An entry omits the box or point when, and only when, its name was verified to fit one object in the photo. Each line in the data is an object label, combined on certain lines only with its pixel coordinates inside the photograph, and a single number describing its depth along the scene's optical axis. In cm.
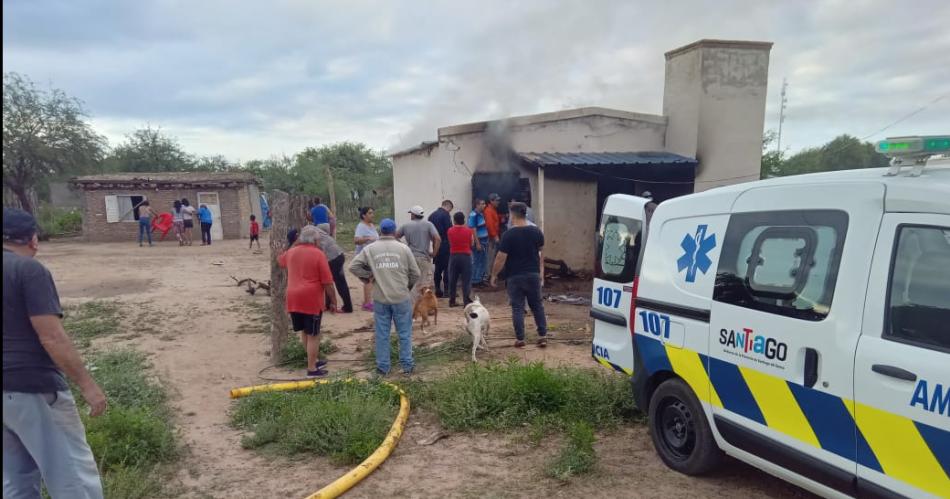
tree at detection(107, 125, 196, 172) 3709
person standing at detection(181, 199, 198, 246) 2134
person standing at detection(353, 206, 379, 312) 901
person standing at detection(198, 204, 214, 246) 2156
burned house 1120
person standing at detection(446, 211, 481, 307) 898
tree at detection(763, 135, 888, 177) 2720
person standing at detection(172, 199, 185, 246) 2161
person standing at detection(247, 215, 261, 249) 1933
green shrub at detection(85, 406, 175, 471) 398
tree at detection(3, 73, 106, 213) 2397
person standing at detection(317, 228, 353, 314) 870
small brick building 2359
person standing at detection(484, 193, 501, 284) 1027
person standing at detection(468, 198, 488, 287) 1031
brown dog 803
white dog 648
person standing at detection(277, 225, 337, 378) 591
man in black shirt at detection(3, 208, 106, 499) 268
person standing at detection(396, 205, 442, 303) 864
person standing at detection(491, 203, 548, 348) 654
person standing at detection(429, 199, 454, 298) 996
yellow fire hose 357
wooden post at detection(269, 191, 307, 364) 664
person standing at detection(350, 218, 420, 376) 576
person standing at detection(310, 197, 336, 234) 1133
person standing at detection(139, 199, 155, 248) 2155
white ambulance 236
